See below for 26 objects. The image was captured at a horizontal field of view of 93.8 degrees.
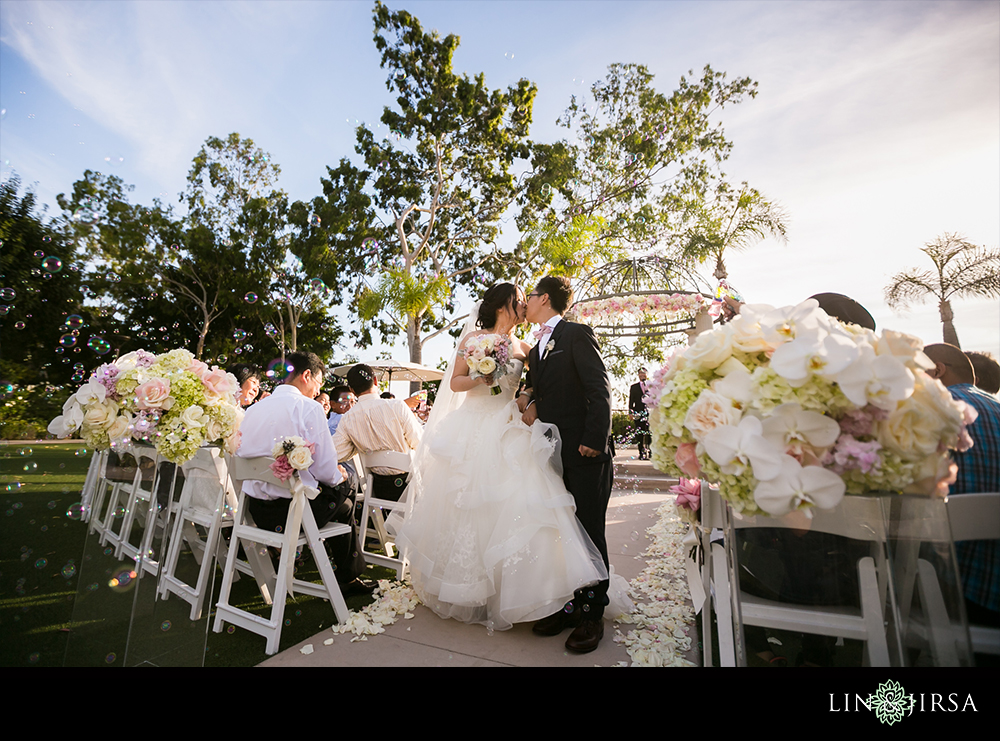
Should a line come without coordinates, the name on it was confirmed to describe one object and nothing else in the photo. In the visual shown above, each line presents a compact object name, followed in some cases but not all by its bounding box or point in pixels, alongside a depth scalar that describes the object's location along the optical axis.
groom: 2.64
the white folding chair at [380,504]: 3.98
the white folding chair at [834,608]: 1.43
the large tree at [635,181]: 13.24
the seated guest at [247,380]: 5.06
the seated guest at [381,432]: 4.19
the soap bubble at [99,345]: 4.03
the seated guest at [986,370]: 2.37
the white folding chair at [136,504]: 2.19
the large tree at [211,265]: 15.90
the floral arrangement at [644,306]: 6.87
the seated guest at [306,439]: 3.09
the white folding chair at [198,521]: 2.28
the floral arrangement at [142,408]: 2.21
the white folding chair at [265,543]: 2.74
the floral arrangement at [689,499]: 2.04
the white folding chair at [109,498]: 2.25
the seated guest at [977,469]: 1.27
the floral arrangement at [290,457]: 2.78
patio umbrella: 9.05
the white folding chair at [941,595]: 1.25
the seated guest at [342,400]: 5.82
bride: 2.62
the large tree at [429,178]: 14.39
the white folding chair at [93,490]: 2.69
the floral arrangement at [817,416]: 1.13
